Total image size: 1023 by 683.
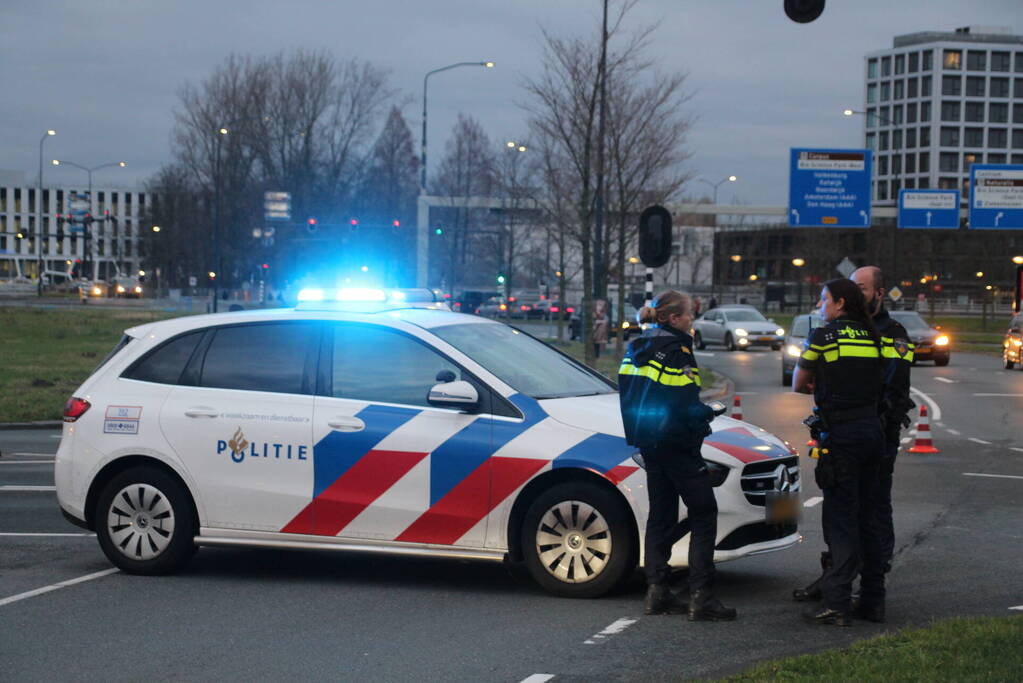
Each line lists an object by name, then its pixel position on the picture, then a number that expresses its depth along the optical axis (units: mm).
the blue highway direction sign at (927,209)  54438
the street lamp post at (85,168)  84381
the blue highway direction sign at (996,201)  50344
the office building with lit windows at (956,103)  130125
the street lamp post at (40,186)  86569
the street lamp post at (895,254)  55625
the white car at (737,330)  47862
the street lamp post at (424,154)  60438
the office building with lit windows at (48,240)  151250
